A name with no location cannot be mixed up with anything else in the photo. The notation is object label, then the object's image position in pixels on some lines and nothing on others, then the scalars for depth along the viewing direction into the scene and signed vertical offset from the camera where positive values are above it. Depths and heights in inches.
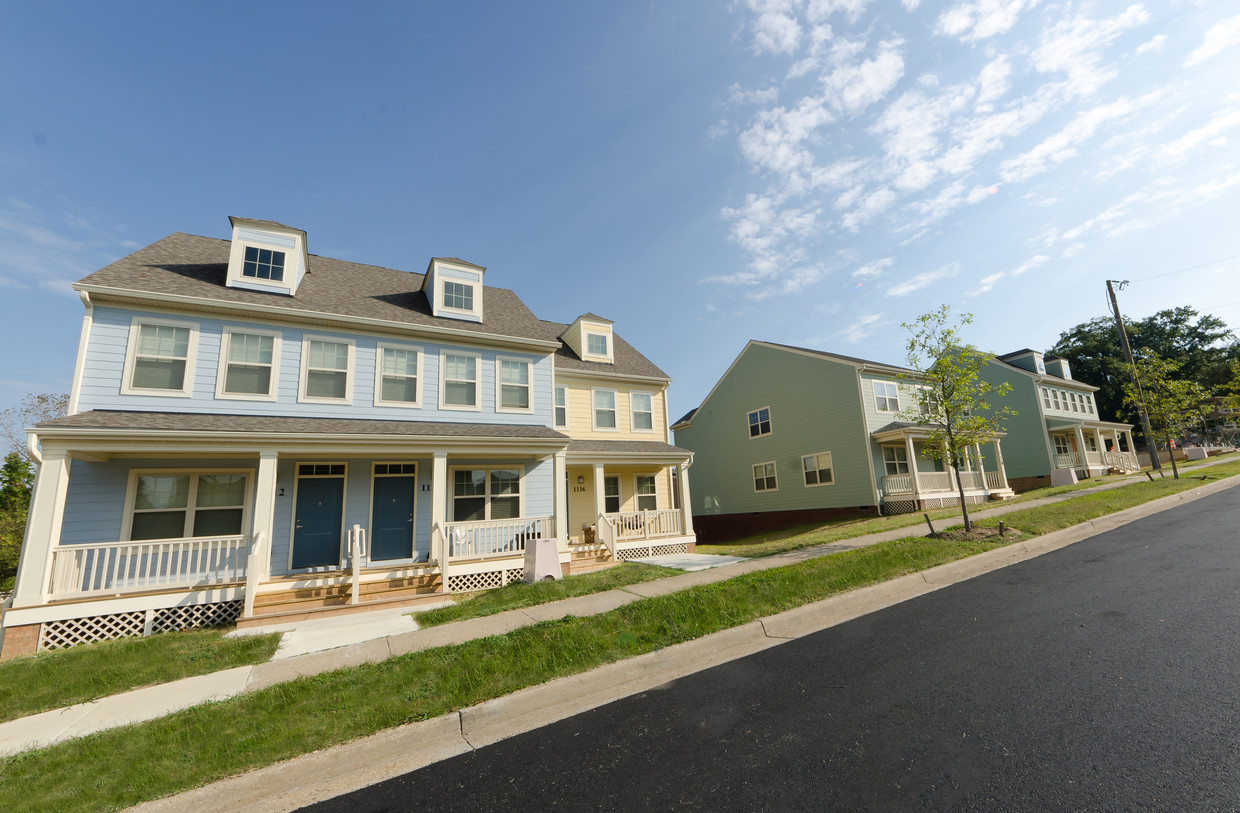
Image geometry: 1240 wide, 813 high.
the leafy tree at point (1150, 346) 1889.8 +488.5
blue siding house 369.1 +53.5
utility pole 847.1 +86.6
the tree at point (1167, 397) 830.5 +120.5
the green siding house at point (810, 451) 834.2 +68.2
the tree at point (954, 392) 470.0 +82.6
